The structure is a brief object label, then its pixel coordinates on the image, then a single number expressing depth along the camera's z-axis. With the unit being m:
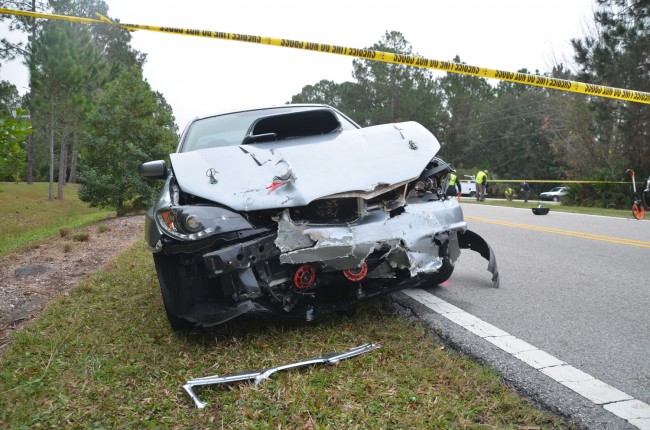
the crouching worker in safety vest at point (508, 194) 29.38
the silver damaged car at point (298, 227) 2.89
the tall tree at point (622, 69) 18.20
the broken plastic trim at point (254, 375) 2.55
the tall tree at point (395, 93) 53.81
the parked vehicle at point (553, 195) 33.89
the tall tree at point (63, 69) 21.28
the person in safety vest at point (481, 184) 24.53
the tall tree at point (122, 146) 16.33
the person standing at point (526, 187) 27.72
